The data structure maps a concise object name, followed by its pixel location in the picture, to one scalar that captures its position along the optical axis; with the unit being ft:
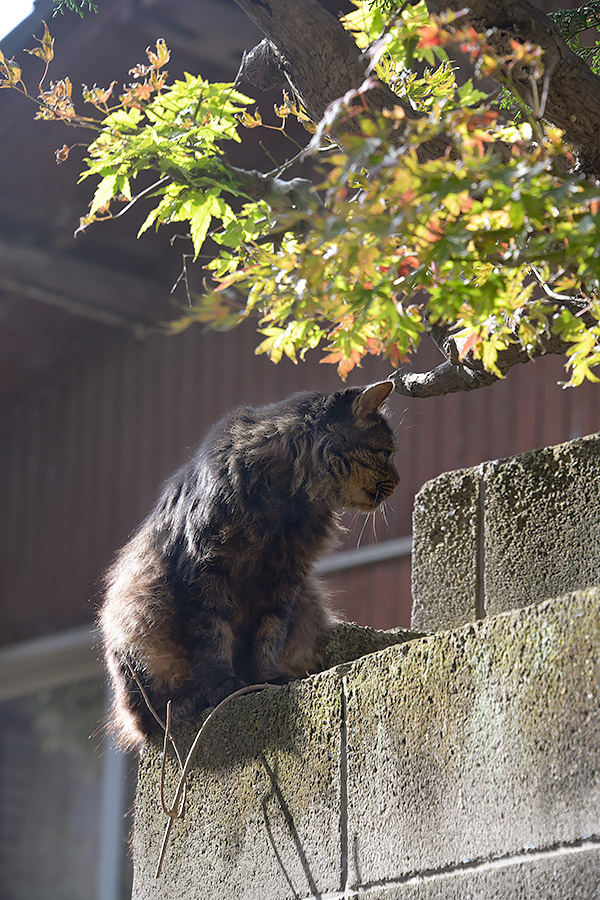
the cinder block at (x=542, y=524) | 17.90
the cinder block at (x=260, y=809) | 15.84
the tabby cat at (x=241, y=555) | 20.08
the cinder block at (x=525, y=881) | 12.33
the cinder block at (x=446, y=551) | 20.04
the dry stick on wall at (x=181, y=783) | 17.75
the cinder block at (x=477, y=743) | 12.67
